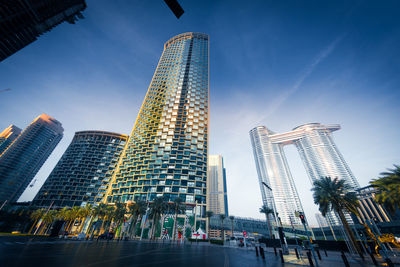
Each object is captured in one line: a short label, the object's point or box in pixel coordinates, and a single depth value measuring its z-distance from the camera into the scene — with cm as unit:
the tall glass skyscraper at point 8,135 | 15001
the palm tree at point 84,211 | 6874
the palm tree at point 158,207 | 4978
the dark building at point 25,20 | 1569
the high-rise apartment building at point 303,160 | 14362
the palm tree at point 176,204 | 5266
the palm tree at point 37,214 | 7706
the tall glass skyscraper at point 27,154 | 12825
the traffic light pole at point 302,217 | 1509
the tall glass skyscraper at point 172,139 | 7219
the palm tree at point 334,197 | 2833
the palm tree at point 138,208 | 5012
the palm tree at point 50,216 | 7459
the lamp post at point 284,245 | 2180
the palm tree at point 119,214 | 5406
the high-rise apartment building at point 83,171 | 10181
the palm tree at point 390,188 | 2195
